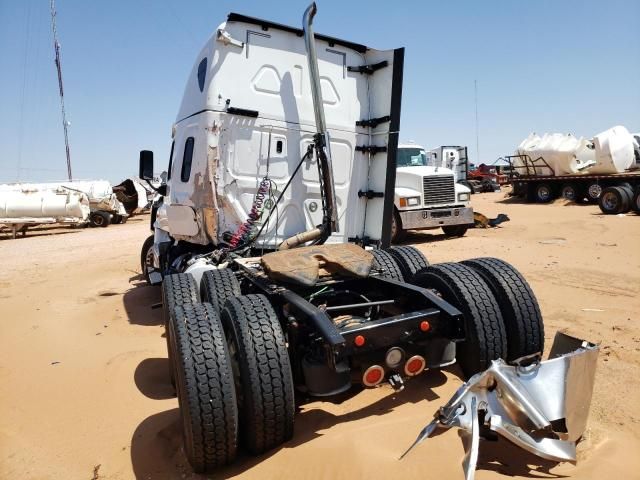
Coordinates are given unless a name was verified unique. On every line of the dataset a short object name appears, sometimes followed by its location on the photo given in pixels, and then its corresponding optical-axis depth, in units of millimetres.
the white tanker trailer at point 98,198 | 22406
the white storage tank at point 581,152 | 18734
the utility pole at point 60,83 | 28925
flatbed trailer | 16141
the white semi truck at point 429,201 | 11633
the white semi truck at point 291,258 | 2658
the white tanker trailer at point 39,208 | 20141
